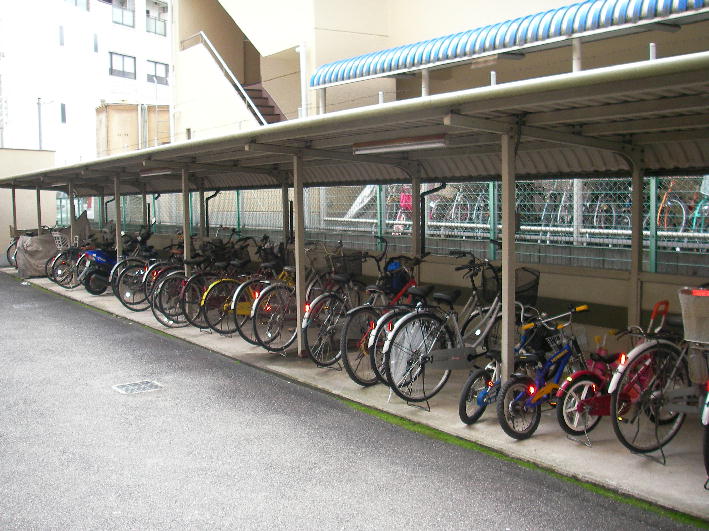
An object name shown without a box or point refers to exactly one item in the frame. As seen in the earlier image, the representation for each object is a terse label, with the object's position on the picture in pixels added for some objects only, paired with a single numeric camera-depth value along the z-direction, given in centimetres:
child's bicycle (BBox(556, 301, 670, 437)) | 450
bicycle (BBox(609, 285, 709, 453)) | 399
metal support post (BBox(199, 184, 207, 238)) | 1263
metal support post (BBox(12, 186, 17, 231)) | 1703
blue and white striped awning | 845
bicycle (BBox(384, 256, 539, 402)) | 537
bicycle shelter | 381
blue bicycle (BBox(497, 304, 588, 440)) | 465
